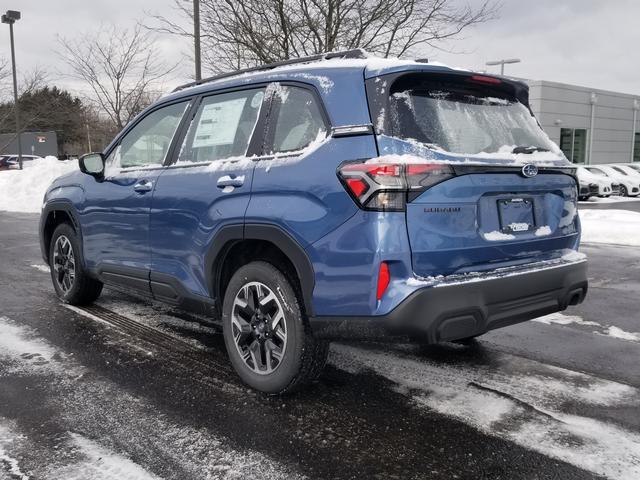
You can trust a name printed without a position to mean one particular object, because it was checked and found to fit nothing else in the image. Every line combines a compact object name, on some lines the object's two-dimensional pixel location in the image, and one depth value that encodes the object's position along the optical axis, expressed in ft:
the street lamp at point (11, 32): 79.65
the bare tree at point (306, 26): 42.70
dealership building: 120.06
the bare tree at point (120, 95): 76.13
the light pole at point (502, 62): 87.52
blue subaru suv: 9.20
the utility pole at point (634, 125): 149.67
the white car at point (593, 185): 76.33
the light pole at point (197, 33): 40.96
